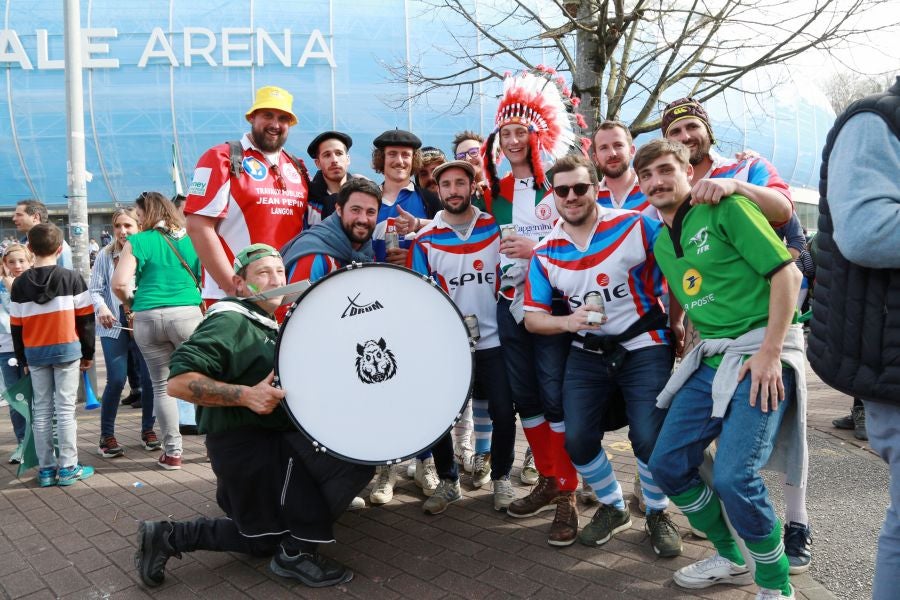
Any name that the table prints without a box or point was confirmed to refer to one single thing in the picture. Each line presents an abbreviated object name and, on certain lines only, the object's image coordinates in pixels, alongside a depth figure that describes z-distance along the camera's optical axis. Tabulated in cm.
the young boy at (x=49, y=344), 441
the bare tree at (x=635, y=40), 640
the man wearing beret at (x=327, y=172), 405
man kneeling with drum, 287
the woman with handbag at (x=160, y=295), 473
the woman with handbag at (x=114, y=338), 514
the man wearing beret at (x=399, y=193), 393
